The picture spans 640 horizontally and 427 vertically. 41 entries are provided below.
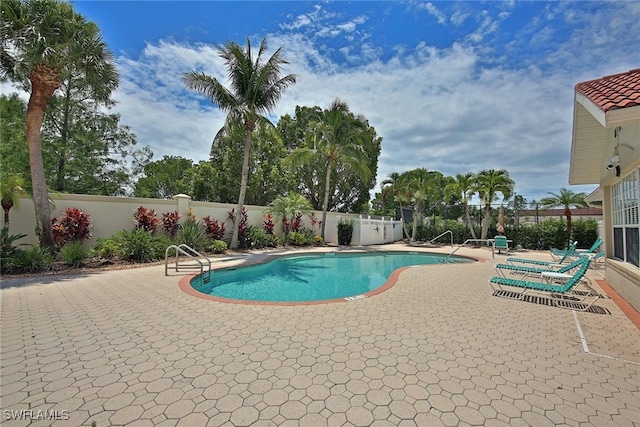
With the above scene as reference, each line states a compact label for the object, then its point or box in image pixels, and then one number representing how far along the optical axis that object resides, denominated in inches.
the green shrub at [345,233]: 826.8
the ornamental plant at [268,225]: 727.7
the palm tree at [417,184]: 881.5
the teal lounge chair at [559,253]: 473.0
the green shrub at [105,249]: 422.0
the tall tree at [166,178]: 1128.2
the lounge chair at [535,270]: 305.3
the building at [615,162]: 152.6
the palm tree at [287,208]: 713.0
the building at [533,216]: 773.2
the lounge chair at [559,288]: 243.3
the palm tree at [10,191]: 363.9
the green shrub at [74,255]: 379.9
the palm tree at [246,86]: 573.6
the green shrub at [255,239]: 650.2
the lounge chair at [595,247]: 443.0
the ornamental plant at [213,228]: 607.5
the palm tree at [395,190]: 926.4
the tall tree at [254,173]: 981.2
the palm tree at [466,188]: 795.4
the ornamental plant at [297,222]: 776.3
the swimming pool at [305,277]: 325.7
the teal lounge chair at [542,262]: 399.9
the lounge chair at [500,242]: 643.5
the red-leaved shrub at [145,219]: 505.0
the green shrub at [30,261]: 341.1
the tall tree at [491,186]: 756.0
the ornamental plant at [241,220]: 647.8
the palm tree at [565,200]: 776.3
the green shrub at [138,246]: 432.1
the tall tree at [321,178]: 1181.7
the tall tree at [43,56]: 348.8
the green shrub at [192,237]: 521.1
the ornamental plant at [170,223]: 540.3
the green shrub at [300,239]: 743.7
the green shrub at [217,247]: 566.3
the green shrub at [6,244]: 347.9
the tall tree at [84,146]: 740.0
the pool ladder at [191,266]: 359.4
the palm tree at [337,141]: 756.0
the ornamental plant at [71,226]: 417.4
